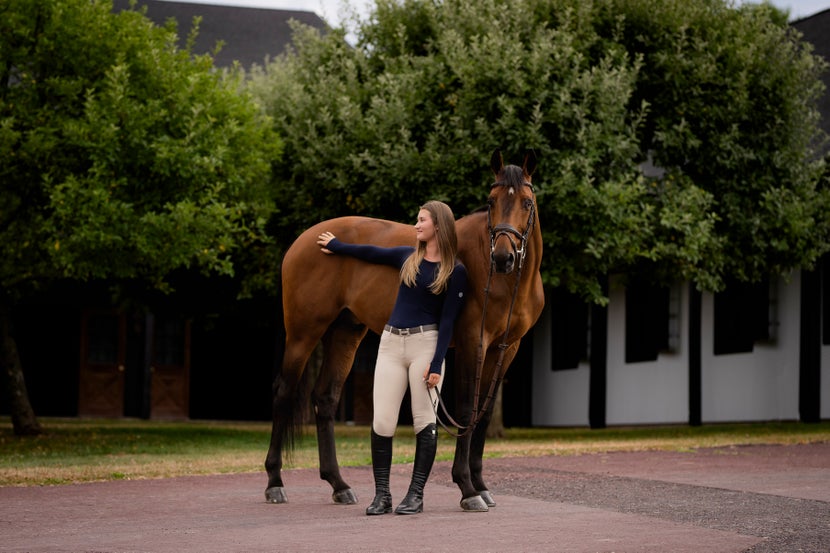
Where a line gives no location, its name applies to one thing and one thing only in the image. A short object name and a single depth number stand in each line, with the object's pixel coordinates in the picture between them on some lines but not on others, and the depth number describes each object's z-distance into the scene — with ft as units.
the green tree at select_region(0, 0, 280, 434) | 48.83
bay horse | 24.79
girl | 24.32
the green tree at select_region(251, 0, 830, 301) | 52.85
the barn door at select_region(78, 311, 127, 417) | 92.27
